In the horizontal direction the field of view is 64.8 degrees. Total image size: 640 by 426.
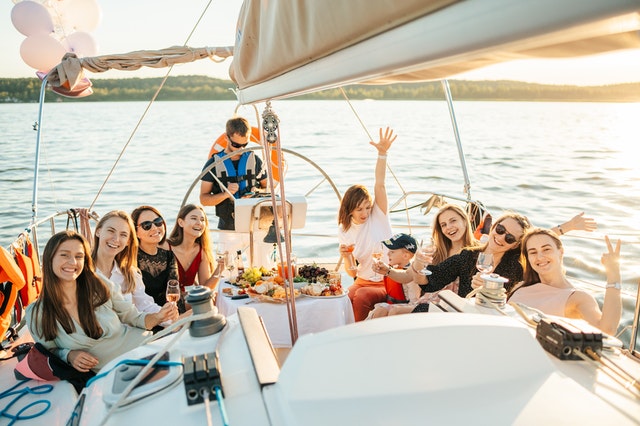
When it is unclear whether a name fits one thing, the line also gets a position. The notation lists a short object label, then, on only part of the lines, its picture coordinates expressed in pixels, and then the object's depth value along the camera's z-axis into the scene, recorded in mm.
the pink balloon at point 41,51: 3607
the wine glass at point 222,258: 2684
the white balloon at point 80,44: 3922
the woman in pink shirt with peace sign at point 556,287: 1817
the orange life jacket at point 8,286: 2248
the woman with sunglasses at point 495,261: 2330
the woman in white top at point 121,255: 2354
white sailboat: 727
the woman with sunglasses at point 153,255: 2600
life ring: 3928
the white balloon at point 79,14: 3994
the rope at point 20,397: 1881
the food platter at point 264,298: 2339
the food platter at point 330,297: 2393
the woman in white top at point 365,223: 2947
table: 2332
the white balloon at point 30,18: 3596
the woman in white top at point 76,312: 1896
